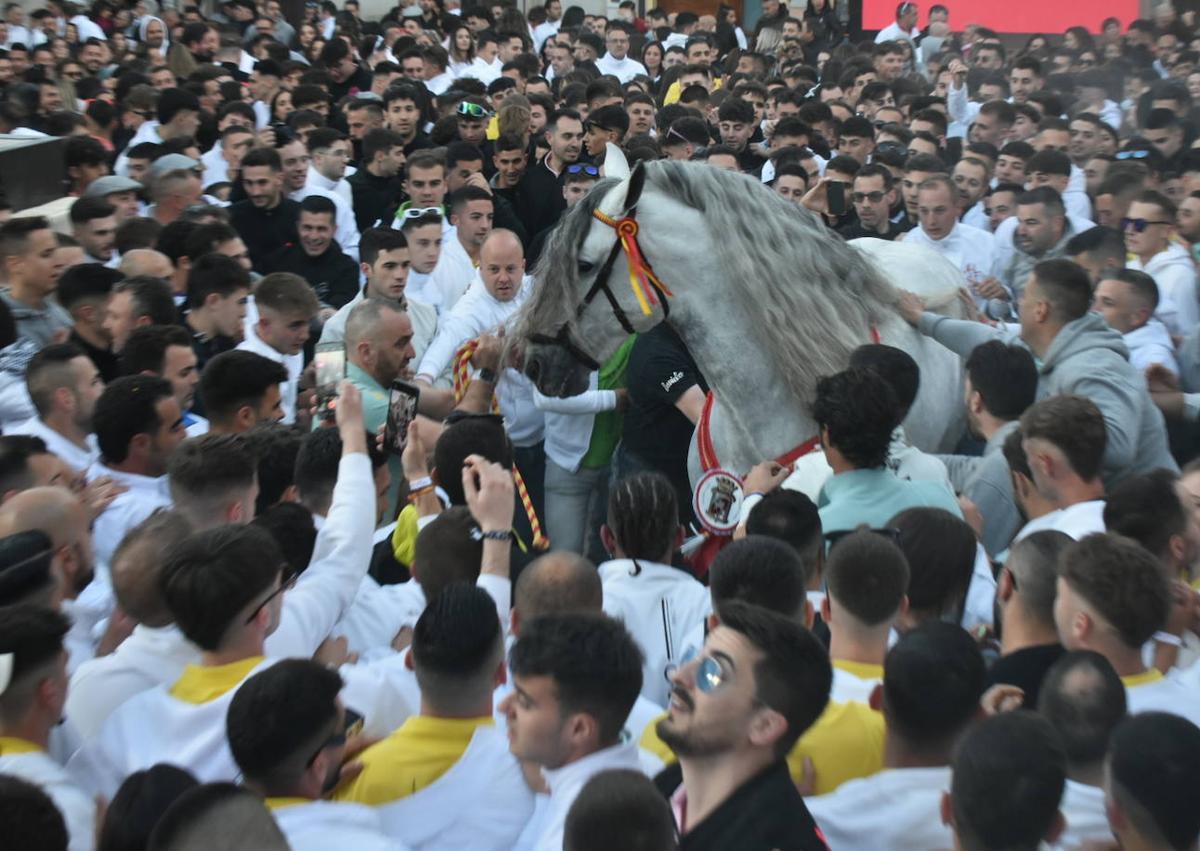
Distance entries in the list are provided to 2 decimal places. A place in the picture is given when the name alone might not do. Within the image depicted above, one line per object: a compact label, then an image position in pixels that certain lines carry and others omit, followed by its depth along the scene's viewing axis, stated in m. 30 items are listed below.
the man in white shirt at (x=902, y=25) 18.84
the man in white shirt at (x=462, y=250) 8.00
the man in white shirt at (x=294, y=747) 2.67
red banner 19.89
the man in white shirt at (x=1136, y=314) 6.57
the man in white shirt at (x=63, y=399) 5.00
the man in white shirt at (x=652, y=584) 3.81
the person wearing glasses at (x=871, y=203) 8.60
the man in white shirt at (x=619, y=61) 17.84
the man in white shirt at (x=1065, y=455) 4.25
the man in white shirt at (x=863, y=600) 3.32
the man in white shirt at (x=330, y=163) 10.15
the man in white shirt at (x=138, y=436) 4.74
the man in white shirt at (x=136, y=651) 3.32
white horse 5.12
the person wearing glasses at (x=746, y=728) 2.51
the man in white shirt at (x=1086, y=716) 2.88
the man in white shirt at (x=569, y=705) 2.79
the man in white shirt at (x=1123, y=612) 3.18
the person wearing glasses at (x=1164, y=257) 7.38
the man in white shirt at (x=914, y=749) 2.78
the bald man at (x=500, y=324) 6.77
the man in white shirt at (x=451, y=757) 2.89
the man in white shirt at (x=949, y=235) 8.22
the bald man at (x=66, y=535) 3.71
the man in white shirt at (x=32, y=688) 2.92
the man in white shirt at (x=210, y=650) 3.08
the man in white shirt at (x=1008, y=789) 2.45
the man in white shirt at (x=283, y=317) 6.27
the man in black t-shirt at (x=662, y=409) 5.95
